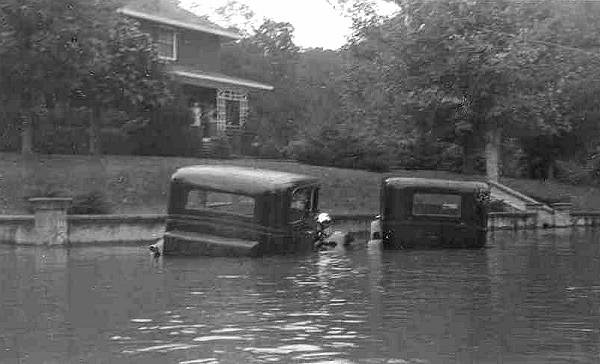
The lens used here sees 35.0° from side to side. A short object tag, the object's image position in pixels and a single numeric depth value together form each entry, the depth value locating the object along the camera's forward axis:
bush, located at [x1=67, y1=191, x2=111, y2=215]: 23.19
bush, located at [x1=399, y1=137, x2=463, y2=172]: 45.12
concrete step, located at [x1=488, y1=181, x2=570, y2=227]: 33.75
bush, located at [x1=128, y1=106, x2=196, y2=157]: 34.97
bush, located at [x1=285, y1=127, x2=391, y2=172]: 38.62
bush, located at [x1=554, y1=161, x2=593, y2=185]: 51.81
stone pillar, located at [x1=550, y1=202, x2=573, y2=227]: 34.09
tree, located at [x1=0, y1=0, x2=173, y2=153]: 27.53
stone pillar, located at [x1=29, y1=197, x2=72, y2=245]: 20.73
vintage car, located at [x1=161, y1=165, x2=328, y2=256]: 17.31
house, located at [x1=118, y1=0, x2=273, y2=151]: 41.84
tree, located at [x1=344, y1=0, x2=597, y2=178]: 20.03
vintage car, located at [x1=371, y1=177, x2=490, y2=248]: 20.25
